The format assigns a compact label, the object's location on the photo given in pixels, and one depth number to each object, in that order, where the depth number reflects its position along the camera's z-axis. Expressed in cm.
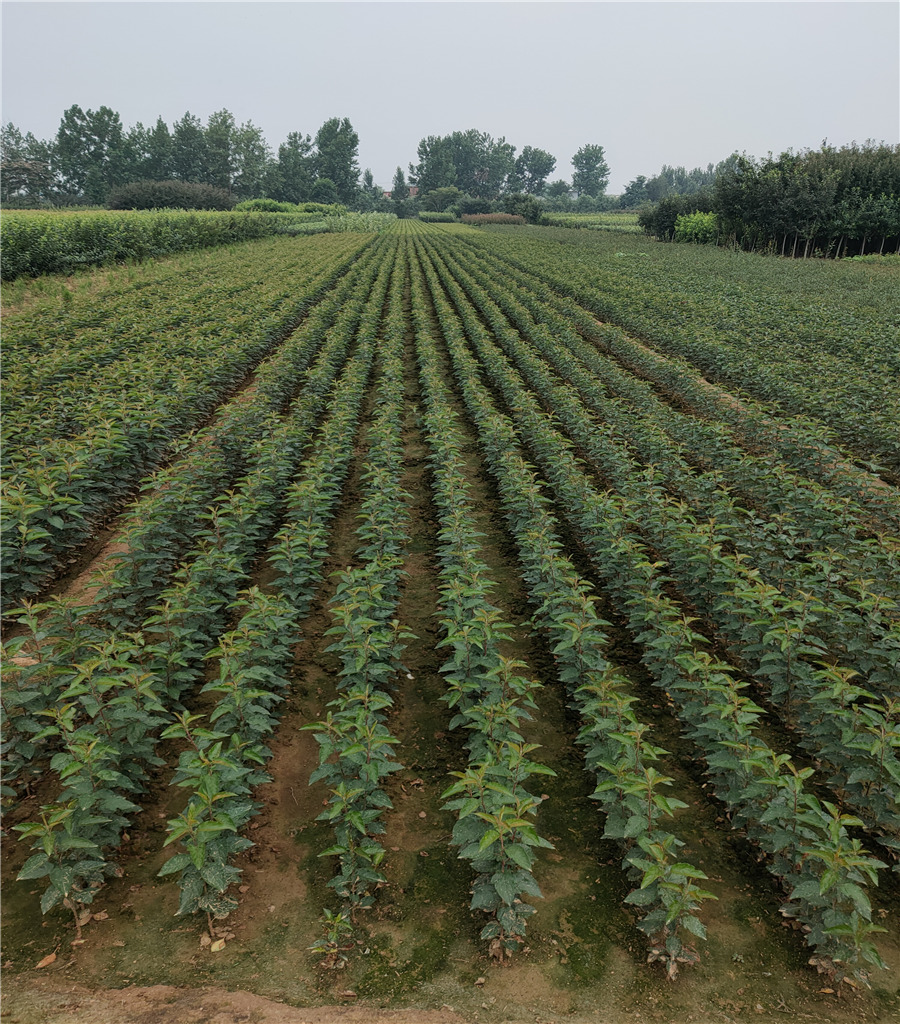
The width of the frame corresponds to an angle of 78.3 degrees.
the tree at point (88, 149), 9144
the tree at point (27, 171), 7988
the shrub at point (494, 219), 7924
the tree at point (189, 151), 9425
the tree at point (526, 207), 7650
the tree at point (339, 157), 12050
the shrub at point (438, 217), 9554
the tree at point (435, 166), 13325
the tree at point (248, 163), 9706
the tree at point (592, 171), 15238
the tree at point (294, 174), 10675
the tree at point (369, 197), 12025
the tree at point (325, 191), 11244
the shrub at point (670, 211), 5091
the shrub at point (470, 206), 9425
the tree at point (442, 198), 10931
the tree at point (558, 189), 14362
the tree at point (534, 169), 15550
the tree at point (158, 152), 9150
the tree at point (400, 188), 14300
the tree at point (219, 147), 9481
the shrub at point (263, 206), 6844
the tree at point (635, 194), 12131
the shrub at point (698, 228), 4725
